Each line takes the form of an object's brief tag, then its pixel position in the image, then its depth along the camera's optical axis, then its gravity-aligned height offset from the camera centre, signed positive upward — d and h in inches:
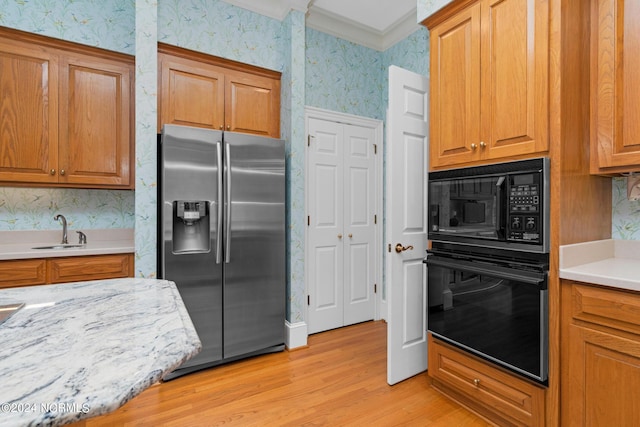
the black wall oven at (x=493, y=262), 60.7 -10.7
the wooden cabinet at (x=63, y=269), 80.4 -15.3
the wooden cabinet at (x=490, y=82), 62.4 +28.7
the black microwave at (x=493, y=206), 60.7 +1.6
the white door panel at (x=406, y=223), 83.7 -2.7
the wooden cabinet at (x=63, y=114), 87.4 +28.5
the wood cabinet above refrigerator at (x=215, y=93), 99.4 +39.7
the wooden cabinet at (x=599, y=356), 51.4 -24.6
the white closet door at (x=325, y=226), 121.9 -5.3
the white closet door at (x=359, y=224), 129.3 -4.7
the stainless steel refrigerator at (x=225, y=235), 89.4 -6.9
